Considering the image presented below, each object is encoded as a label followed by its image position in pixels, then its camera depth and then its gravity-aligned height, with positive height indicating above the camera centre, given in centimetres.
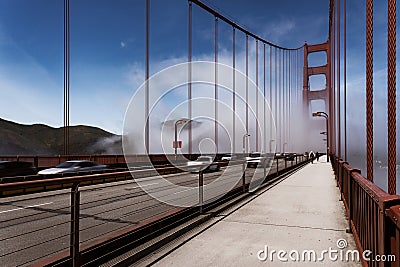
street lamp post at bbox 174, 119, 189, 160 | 2669 +136
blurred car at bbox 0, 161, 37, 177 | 1409 -115
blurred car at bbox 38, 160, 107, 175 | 1404 -113
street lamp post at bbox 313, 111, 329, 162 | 4058 +330
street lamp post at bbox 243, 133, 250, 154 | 3628 +11
